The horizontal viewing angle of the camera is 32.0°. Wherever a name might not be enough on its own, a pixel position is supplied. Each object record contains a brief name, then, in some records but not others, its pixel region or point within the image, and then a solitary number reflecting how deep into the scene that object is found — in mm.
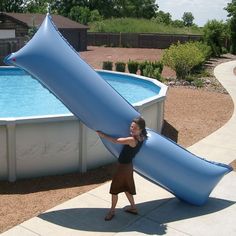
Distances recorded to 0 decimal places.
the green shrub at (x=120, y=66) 24094
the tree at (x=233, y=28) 43750
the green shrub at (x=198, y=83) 21566
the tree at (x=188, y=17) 155312
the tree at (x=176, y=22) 100356
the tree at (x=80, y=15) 70062
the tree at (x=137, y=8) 95625
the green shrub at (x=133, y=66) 23420
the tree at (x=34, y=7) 80562
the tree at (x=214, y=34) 37875
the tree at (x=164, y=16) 99156
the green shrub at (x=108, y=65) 24516
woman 5988
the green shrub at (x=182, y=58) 22969
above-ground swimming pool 7742
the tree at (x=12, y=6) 76062
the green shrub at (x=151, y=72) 20922
